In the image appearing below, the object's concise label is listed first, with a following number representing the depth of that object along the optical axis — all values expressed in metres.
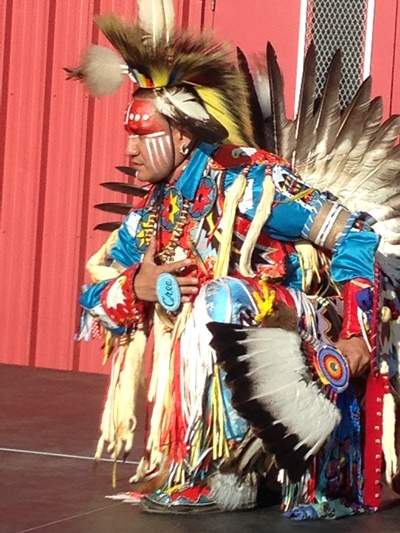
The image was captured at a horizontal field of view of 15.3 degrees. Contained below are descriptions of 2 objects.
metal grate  6.17
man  3.83
